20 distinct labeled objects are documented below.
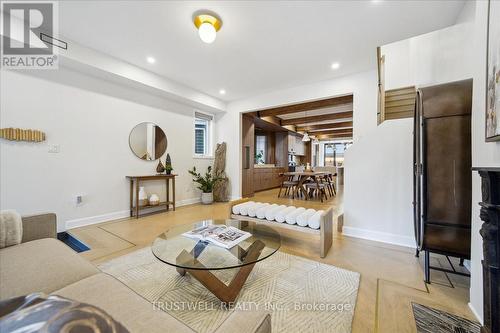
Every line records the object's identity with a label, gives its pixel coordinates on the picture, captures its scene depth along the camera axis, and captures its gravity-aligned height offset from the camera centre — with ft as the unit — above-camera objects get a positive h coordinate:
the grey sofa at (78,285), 2.15 -1.89
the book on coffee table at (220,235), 5.19 -1.98
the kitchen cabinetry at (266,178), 22.25 -1.45
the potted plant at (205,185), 16.37 -1.63
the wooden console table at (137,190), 12.04 -1.60
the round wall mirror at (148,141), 12.80 +1.67
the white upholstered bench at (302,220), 7.22 -2.26
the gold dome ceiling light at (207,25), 7.50 +5.48
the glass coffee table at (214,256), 4.49 -2.21
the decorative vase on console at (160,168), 13.88 -0.17
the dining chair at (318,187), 16.90 -1.78
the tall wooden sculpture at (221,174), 17.52 -0.75
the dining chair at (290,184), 18.97 -1.74
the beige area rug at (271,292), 4.31 -3.34
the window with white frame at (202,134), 17.38 +2.96
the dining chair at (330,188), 20.39 -2.39
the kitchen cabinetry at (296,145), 29.64 +3.44
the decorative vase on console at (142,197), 12.50 -2.07
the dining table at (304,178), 17.43 -1.19
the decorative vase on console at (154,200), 12.74 -2.26
